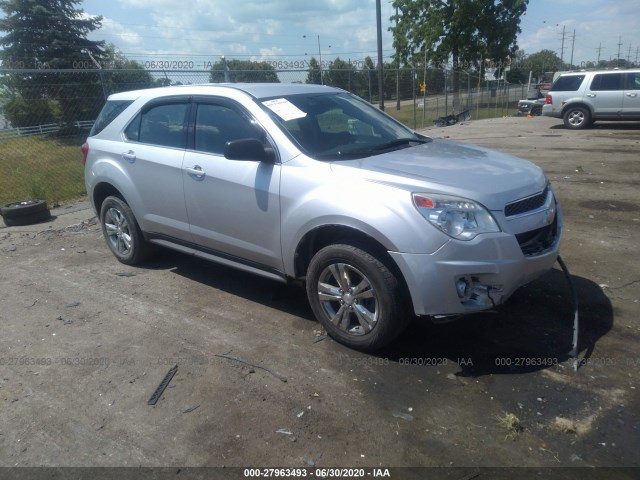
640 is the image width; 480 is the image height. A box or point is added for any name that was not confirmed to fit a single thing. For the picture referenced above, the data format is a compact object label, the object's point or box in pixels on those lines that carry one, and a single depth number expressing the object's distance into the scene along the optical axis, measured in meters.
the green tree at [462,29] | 33.94
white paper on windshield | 4.17
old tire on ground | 7.77
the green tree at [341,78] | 16.68
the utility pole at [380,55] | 17.44
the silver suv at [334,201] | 3.25
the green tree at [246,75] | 12.33
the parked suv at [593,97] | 16.59
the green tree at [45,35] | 26.27
